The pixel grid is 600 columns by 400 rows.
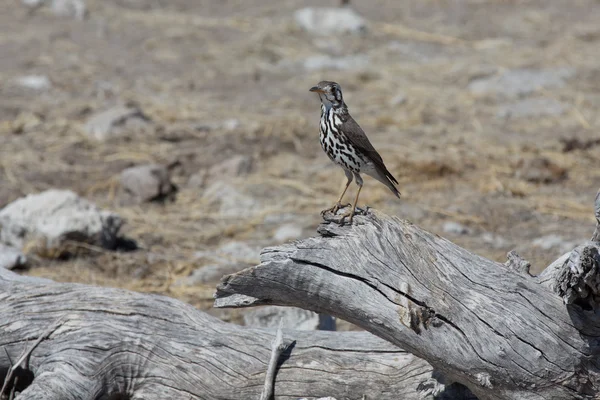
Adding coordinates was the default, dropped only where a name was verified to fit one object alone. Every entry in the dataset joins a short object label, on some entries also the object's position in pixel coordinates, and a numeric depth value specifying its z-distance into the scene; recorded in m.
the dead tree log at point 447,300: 8.72
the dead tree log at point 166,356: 9.87
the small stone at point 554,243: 15.81
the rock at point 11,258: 15.09
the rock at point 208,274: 15.19
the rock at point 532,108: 24.84
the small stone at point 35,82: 27.18
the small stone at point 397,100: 26.03
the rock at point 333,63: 29.02
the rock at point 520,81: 26.67
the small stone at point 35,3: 34.03
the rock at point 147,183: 19.45
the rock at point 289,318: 12.13
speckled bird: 10.68
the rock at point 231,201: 18.66
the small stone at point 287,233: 16.91
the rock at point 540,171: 19.98
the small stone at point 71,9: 33.12
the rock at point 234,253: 16.08
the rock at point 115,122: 23.36
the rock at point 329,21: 32.50
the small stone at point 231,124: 23.78
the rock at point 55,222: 16.12
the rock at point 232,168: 20.48
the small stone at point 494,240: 16.45
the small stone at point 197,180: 20.33
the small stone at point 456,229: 17.11
